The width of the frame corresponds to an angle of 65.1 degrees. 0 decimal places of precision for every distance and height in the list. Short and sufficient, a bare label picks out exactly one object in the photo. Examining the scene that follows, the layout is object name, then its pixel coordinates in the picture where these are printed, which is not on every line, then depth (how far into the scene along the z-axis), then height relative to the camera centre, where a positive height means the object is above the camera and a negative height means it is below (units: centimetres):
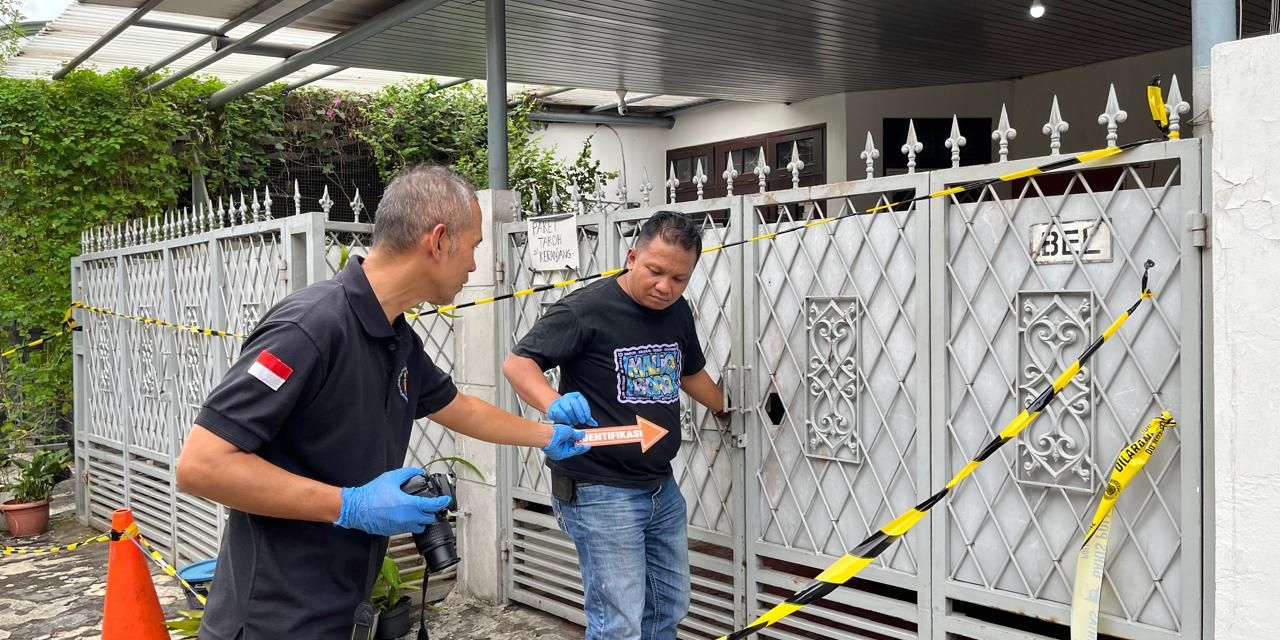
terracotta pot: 807 -180
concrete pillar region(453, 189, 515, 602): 554 -54
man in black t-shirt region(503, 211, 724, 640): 352 -44
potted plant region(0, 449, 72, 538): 809 -169
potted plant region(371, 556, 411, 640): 450 -149
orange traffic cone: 431 -129
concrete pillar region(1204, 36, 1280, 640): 258 -14
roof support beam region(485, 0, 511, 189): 576 +118
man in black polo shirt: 207 -31
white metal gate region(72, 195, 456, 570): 587 -34
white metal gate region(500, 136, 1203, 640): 299 -39
